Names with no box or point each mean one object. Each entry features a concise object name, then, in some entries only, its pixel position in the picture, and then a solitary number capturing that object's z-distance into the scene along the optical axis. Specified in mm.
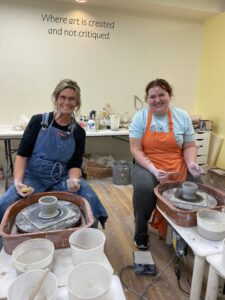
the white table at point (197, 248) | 999
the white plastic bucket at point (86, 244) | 815
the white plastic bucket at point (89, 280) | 716
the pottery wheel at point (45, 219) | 1009
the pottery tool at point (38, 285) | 648
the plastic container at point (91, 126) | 3006
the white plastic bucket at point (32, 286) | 689
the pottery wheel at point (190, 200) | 1248
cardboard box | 3164
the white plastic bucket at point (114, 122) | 3072
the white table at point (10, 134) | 2664
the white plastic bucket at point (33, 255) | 775
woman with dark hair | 1715
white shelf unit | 3242
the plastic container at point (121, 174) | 2961
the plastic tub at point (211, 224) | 1034
